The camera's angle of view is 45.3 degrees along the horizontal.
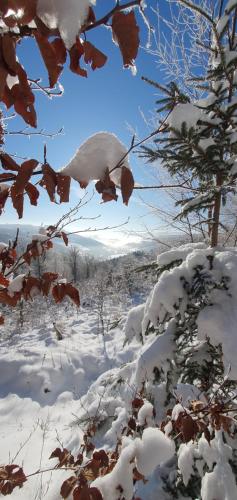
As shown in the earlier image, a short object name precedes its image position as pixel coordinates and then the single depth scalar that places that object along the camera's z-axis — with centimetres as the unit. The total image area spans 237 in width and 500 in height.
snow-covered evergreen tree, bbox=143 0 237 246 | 231
